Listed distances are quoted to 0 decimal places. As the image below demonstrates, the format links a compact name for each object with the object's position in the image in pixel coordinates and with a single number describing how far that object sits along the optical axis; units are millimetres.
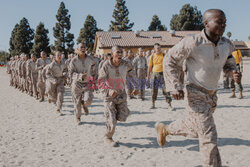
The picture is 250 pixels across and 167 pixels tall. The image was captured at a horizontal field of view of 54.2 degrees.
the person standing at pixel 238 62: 10258
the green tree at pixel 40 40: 54875
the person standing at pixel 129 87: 11951
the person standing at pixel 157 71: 8367
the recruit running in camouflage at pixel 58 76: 8406
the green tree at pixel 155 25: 79312
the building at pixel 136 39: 39800
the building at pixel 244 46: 77812
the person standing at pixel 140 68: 12083
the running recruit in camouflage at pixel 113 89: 5047
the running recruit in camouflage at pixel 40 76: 11560
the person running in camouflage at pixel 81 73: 6465
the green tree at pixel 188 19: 65062
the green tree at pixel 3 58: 88562
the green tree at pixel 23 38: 61562
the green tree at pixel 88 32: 60938
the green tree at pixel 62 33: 56875
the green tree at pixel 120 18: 62938
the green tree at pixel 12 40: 71225
